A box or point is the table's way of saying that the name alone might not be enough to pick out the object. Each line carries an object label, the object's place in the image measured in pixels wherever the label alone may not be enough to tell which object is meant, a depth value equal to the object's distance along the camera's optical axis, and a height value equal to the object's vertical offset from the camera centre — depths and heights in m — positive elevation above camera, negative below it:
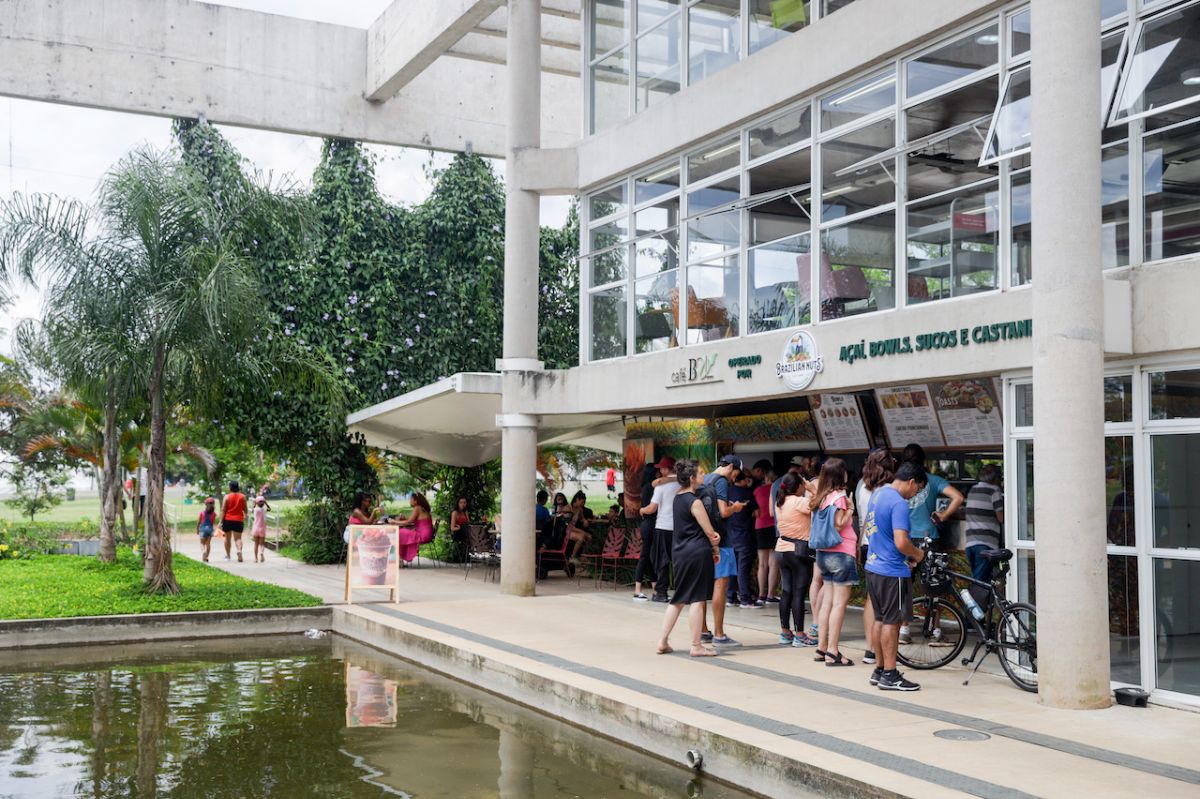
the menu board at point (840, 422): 13.93 +0.69
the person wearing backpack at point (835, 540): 9.76 -0.48
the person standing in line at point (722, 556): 10.62 -0.68
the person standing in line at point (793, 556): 10.87 -0.69
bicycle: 9.09 -1.16
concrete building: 8.27 +2.28
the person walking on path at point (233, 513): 22.55 -0.67
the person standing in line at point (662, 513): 12.55 -0.36
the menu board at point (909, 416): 12.96 +0.71
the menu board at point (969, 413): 12.20 +0.70
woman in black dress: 10.05 -0.58
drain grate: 7.25 -1.55
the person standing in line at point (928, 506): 10.62 -0.23
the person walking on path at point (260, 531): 23.05 -1.03
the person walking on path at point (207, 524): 23.02 -0.90
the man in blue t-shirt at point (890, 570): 8.82 -0.66
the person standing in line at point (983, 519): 9.92 -0.32
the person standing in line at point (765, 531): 13.59 -0.58
